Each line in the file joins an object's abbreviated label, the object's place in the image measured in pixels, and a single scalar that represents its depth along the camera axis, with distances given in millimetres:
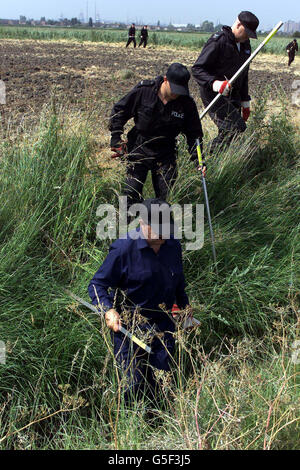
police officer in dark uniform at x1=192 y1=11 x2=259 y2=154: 4527
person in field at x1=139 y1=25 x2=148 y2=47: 30742
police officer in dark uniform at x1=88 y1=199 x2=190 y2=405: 2652
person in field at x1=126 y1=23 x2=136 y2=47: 30000
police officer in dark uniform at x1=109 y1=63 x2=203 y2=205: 3857
